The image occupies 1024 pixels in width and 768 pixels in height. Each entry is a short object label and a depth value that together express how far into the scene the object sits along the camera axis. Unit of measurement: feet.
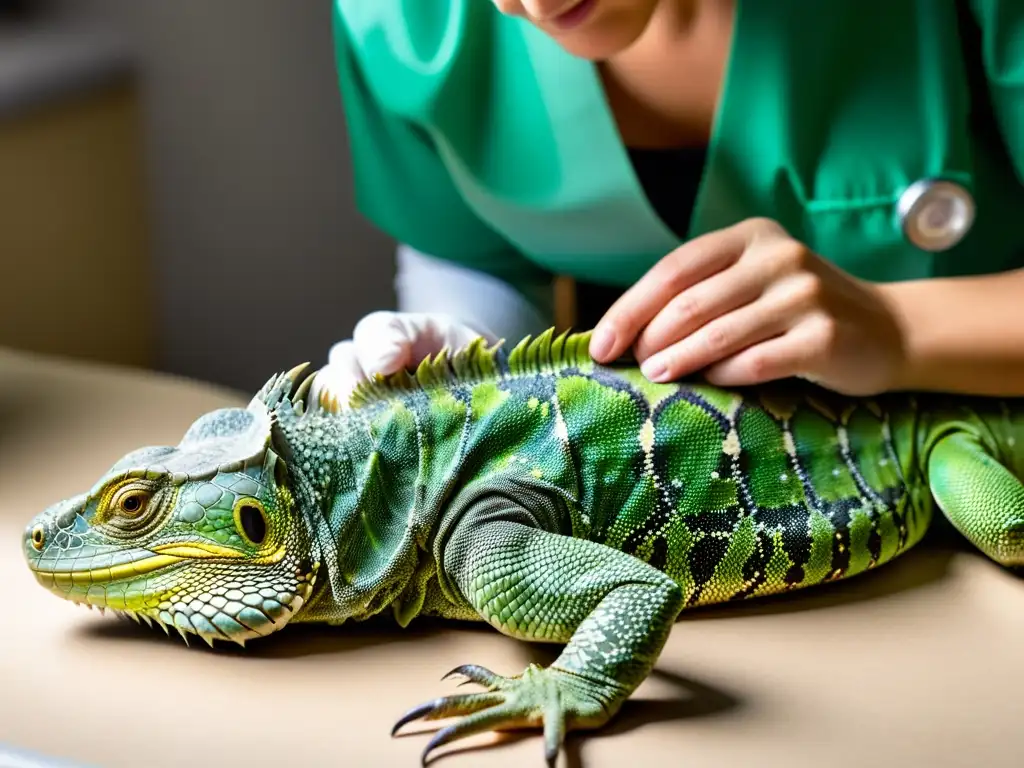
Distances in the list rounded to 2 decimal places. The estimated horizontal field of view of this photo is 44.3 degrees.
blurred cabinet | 6.89
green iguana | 3.29
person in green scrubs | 3.76
